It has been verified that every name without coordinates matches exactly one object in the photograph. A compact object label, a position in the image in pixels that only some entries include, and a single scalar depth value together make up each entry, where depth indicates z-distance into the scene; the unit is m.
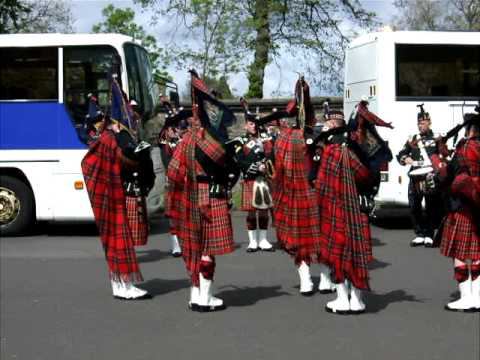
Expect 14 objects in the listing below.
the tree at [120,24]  28.89
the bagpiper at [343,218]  7.12
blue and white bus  12.61
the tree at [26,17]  22.73
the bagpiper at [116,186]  7.96
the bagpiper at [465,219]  7.03
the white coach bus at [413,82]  13.27
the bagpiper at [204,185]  7.26
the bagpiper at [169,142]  10.91
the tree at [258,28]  20.95
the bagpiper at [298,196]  8.13
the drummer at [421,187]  11.17
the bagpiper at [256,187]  10.46
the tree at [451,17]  32.03
